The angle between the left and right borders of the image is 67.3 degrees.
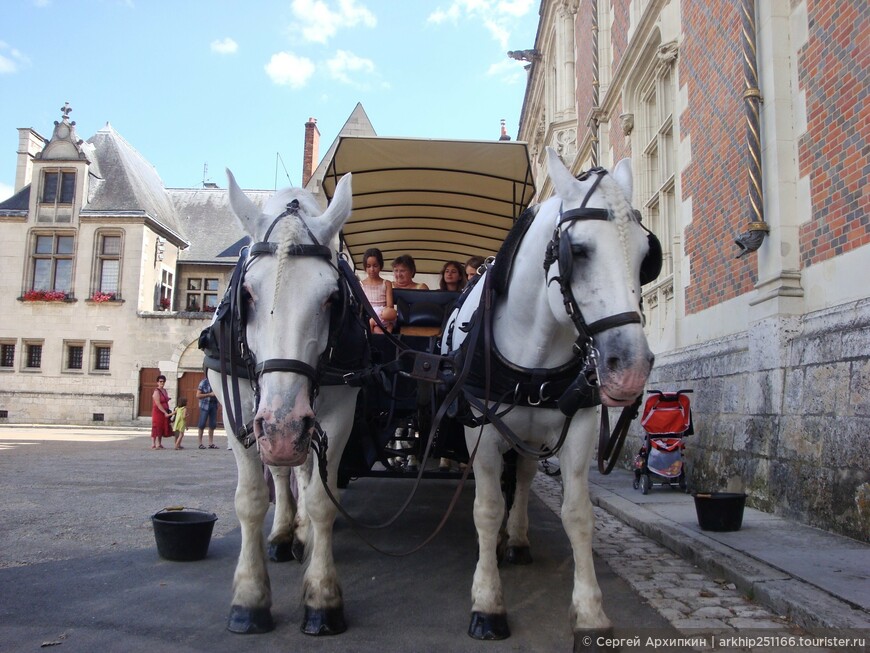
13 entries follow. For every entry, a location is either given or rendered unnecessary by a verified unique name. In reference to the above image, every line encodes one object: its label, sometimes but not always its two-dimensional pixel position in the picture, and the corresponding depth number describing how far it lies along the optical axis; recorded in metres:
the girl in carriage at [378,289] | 5.01
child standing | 15.71
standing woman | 15.02
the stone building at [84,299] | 26.19
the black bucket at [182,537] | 4.26
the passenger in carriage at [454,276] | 5.93
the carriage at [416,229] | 3.92
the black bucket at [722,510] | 4.80
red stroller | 6.88
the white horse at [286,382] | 2.54
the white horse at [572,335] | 2.39
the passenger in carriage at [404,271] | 5.89
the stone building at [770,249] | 4.87
